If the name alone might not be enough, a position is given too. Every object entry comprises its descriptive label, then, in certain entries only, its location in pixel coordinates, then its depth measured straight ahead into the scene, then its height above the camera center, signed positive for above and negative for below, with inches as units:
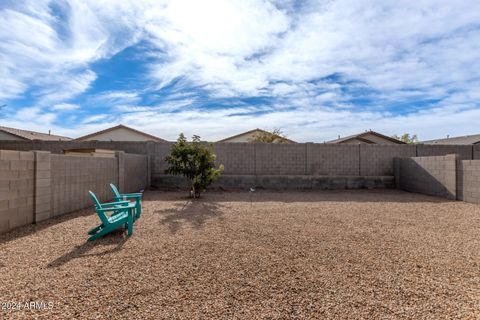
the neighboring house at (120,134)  1051.9 +119.8
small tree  381.1 +2.7
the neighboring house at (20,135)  887.9 +110.6
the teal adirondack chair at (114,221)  174.9 -39.1
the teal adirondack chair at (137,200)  233.0 -32.0
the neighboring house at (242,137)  1110.5 +114.2
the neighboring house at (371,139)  971.3 +90.9
